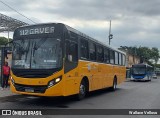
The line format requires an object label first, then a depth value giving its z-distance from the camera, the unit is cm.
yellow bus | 1167
